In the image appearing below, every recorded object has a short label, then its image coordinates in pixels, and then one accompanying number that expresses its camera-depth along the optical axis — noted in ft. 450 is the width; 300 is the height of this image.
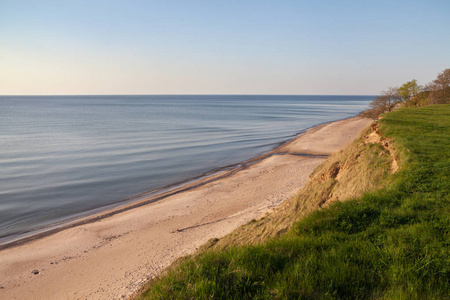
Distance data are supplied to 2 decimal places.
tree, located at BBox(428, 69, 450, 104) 108.06
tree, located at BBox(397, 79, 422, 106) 131.85
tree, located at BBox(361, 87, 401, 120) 127.74
